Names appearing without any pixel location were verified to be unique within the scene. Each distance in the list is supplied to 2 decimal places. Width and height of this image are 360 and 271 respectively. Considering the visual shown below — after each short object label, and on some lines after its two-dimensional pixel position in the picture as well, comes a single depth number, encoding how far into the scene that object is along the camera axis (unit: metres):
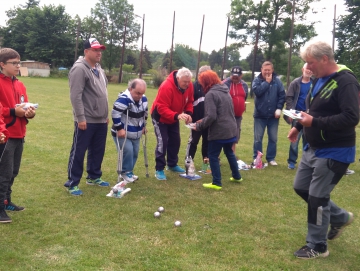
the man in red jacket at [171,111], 6.38
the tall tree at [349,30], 42.19
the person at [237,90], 7.47
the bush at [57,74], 54.69
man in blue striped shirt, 5.92
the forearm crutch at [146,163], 6.65
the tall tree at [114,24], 64.00
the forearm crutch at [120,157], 5.99
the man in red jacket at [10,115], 4.36
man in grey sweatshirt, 5.35
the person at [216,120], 5.95
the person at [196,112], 7.29
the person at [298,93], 7.32
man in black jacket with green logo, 3.53
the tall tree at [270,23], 43.31
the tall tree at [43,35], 58.97
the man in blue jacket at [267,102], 7.66
